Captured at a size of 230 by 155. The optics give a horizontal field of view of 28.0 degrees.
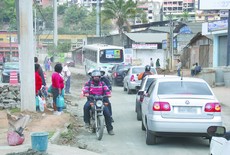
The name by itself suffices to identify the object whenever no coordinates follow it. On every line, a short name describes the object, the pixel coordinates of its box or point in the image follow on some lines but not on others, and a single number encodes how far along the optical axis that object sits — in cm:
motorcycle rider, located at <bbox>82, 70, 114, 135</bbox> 1173
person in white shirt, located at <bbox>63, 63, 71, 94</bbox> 2442
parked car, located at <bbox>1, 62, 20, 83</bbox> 3397
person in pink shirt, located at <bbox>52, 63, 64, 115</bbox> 1417
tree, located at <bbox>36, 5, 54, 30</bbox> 7644
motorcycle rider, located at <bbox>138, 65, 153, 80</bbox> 1775
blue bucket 870
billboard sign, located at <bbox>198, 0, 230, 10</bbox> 3095
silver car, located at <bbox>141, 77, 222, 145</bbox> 993
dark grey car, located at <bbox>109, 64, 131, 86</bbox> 3256
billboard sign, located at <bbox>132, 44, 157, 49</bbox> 5297
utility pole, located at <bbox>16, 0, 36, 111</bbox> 1432
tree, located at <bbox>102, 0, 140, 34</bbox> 5526
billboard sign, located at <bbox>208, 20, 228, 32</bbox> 3817
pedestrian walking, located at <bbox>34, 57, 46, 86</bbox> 1542
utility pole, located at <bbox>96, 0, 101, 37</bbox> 6236
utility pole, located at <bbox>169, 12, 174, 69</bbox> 4108
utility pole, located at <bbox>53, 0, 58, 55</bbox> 4797
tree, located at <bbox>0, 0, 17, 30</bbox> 5902
